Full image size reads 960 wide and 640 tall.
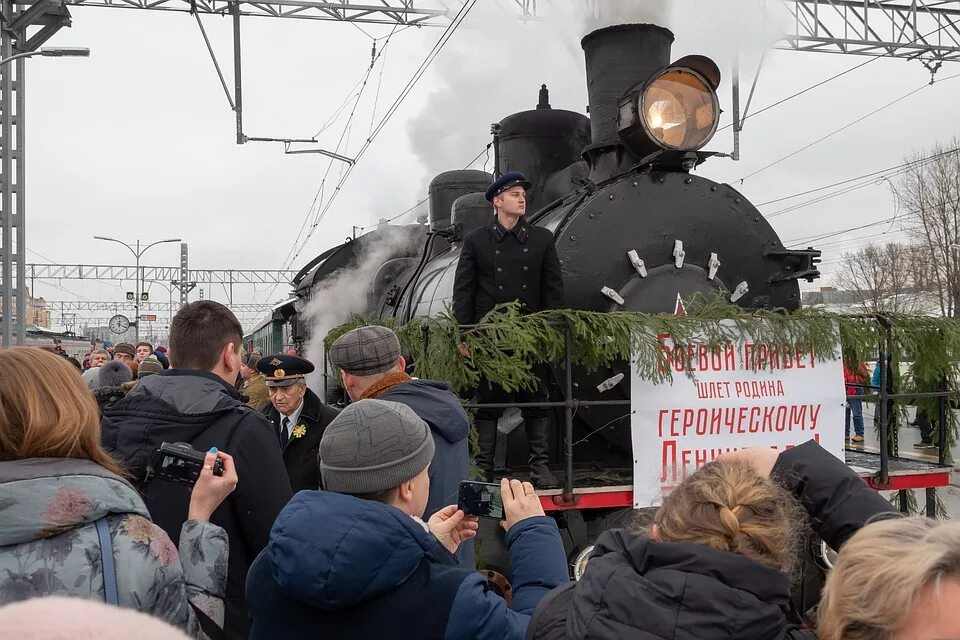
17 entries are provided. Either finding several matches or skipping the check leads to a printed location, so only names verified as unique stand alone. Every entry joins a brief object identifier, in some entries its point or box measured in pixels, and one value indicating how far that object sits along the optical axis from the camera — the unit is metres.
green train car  13.02
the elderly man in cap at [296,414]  3.73
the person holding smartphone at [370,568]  1.57
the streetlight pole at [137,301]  25.86
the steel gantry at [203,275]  49.25
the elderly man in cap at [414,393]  2.69
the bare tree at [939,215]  23.69
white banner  4.06
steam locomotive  4.70
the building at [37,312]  52.98
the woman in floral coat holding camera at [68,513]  1.55
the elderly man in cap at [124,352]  7.71
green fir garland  3.96
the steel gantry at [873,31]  16.12
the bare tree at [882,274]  25.83
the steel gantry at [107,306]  65.81
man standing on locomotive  4.52
